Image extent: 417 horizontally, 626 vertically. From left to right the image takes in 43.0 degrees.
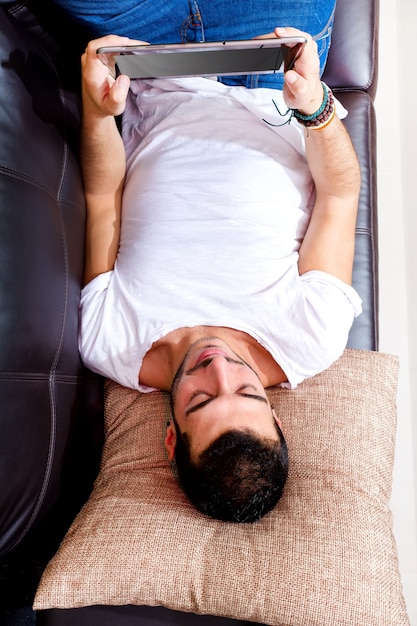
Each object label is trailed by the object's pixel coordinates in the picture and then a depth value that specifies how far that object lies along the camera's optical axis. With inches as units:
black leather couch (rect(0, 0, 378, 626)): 39.4
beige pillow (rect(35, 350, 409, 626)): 36.0
